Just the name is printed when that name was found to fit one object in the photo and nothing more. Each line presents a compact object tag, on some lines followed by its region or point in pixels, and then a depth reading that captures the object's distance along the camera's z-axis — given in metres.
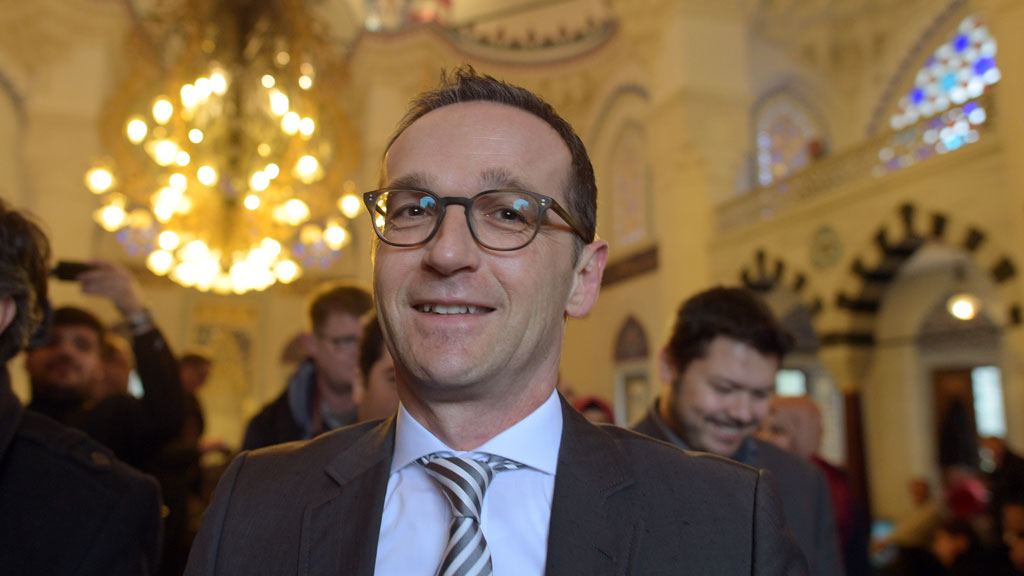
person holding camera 2.04
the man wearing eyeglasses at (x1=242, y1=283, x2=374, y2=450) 2.33
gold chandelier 6.06
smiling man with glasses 0.98
